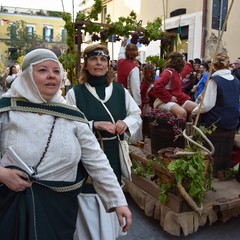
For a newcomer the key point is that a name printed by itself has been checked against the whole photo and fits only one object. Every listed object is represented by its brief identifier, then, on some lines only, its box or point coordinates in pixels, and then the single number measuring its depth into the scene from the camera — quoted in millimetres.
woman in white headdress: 1312
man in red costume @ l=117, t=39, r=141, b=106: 4132
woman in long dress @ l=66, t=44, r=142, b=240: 1941
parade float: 2500
